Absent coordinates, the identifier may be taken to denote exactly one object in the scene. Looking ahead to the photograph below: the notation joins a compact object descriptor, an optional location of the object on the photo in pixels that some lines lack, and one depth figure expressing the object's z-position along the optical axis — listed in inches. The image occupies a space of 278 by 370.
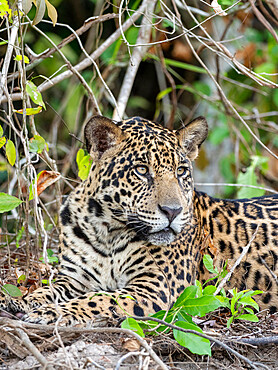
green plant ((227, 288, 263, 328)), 342.0
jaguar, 378.6
